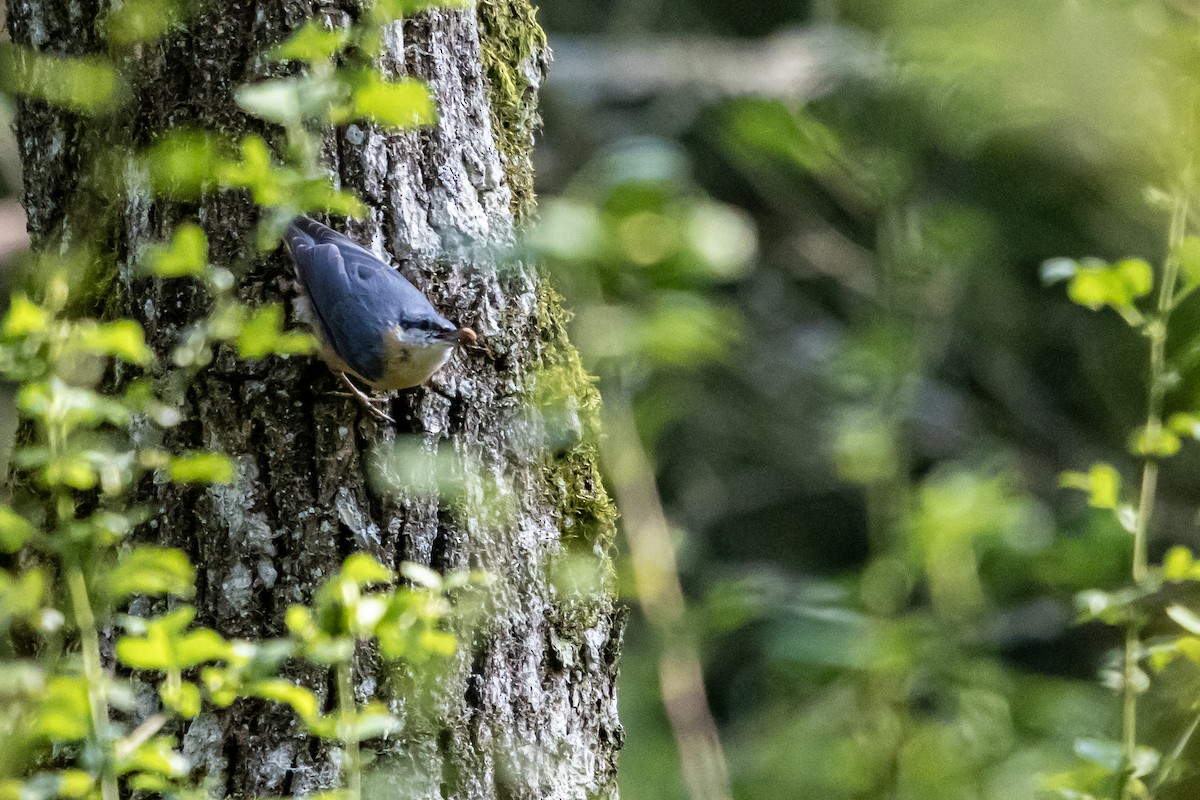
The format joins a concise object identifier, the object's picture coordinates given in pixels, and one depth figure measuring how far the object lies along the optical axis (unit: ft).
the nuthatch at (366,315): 43.03
